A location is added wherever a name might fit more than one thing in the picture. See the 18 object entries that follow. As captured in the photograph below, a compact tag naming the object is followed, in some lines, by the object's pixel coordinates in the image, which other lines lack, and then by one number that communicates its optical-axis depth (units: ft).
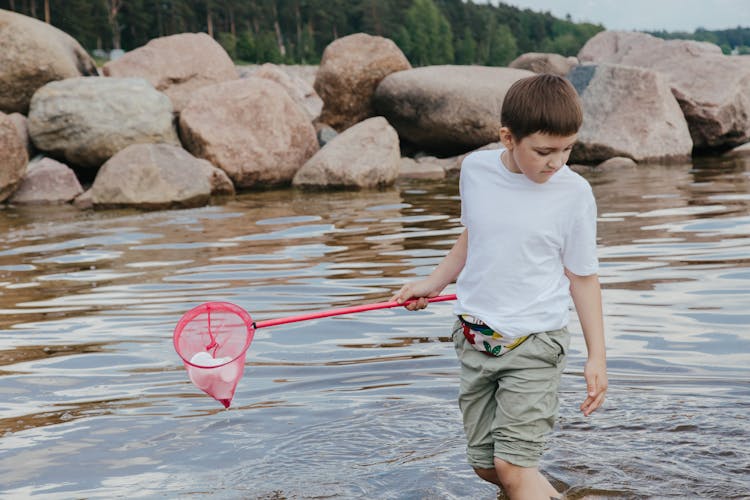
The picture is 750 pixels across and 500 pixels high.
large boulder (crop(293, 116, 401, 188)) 47.83
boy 10.39
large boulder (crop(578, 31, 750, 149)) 59.88
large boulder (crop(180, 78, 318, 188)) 49.21
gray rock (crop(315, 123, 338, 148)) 57.47
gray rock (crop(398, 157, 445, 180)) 55.16
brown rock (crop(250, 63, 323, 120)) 66.23
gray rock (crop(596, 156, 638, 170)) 55.08
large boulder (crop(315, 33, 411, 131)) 62.23
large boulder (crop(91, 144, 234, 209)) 42.01
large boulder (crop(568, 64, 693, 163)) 55.83
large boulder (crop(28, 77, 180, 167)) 48.65
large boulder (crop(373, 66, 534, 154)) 57.11
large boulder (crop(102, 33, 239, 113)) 57.26
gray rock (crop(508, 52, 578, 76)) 73.00
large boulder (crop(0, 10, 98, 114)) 51.49
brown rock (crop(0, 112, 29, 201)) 43.73
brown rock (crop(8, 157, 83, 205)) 46.37
